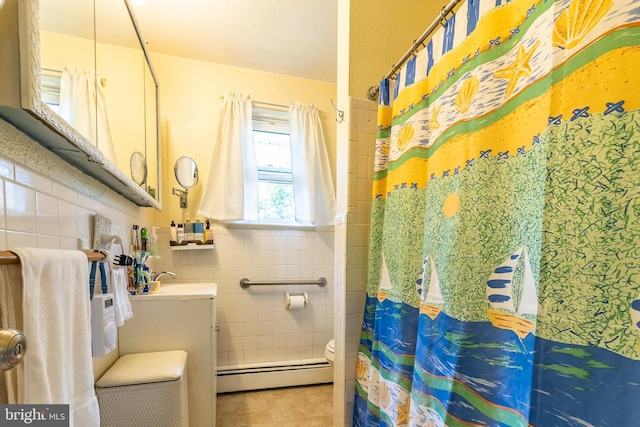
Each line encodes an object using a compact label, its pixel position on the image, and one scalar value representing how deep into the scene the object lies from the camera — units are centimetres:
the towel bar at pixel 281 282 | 219
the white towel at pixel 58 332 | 50
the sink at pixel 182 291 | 139
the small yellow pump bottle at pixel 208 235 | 210
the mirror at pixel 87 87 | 58
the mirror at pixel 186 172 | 210
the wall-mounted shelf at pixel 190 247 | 203
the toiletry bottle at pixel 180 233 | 204
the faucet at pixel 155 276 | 177
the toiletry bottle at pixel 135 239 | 162
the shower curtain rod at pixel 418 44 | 91
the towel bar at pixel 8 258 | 46
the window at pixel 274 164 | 238
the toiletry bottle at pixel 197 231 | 207
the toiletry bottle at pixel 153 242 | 178
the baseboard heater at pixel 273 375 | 208
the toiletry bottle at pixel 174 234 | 204
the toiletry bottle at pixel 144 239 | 171
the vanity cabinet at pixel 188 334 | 136
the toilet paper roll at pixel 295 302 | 221
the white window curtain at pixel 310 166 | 230
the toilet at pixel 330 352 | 164
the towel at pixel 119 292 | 91
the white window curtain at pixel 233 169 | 213
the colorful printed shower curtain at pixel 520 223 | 48
